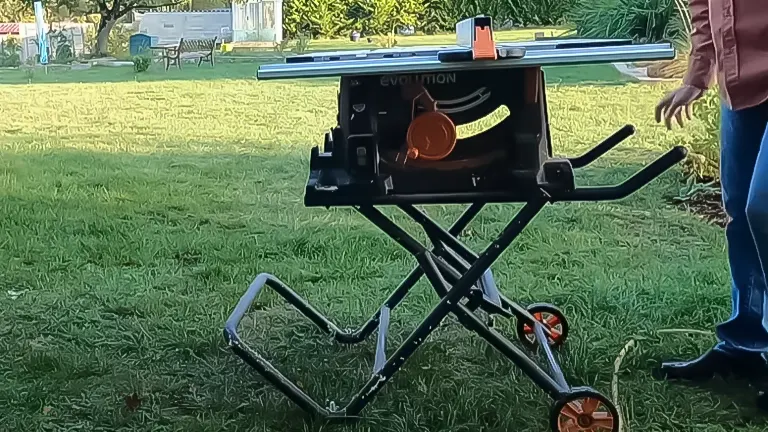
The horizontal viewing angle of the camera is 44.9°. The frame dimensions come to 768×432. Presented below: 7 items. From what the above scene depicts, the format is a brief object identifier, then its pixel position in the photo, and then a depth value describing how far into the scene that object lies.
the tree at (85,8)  17.97
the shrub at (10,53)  13.86
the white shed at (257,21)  15.98
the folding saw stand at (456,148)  1.62
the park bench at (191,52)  13.48
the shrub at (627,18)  9.63
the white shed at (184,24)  18.47
